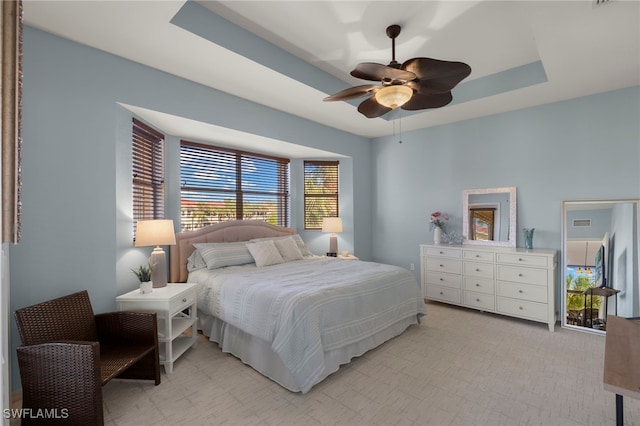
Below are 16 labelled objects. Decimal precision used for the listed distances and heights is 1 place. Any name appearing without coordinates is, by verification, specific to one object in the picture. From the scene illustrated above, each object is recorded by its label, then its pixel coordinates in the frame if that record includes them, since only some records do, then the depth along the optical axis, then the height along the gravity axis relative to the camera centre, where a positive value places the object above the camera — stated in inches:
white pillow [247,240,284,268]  148.4 -20.4
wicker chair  69.0 -35.9
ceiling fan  81.7 +39.3
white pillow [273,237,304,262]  161.8 -20.1
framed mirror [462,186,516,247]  159.8 -2.2
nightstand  99.5 -32.2
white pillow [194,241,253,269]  138.6 -19.6
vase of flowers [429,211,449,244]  177.8 -7.1
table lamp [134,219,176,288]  109.3 -10.0
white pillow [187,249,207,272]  140.2 -23.0
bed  91.0 -32.0
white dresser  136.6 -33.7
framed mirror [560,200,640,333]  125.6 -22.4
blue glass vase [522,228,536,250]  151.0 -13.3
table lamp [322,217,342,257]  194.5 -9.9
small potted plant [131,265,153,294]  104.3 -23.6
